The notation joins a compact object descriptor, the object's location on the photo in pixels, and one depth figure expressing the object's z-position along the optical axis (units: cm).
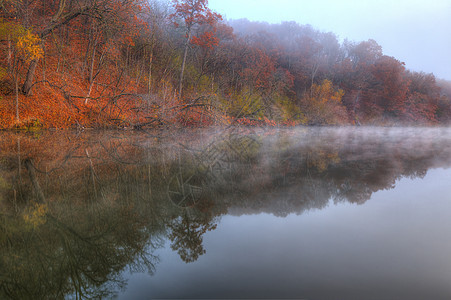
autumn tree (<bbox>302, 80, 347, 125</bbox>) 3624
